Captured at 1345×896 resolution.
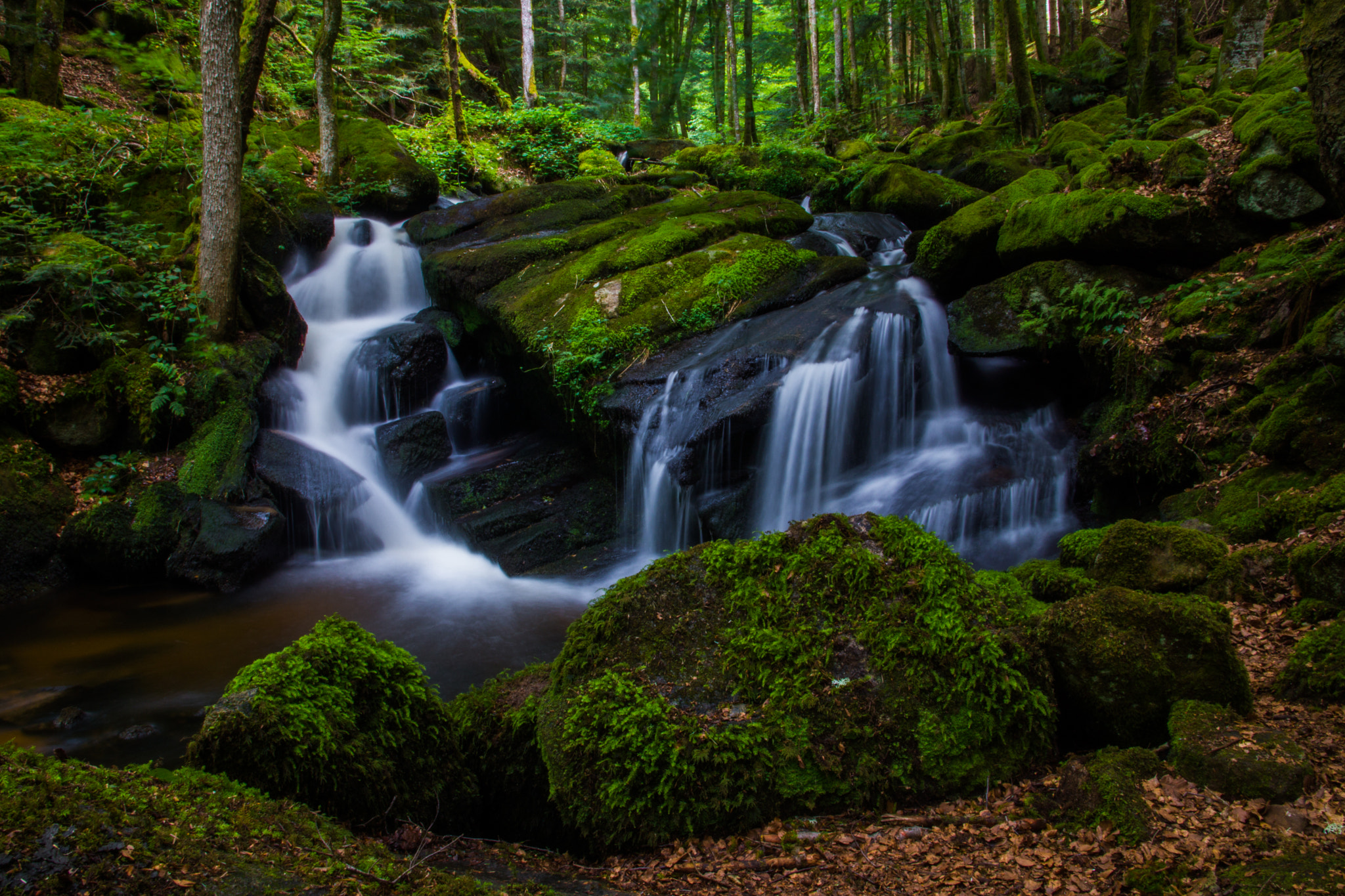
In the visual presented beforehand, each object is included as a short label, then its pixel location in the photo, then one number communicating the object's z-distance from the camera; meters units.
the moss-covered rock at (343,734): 2.65
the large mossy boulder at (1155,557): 4.14
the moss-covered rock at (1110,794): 2.44
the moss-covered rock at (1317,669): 3.18
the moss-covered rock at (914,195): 13.62
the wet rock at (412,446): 10.23
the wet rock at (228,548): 8.01
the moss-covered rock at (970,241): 9.73
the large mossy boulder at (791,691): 2.89
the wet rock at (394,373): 11.02
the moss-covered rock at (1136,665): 2.96
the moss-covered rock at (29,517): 7.60
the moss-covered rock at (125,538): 7.89
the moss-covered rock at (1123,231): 7.50
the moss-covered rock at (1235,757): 2.44
